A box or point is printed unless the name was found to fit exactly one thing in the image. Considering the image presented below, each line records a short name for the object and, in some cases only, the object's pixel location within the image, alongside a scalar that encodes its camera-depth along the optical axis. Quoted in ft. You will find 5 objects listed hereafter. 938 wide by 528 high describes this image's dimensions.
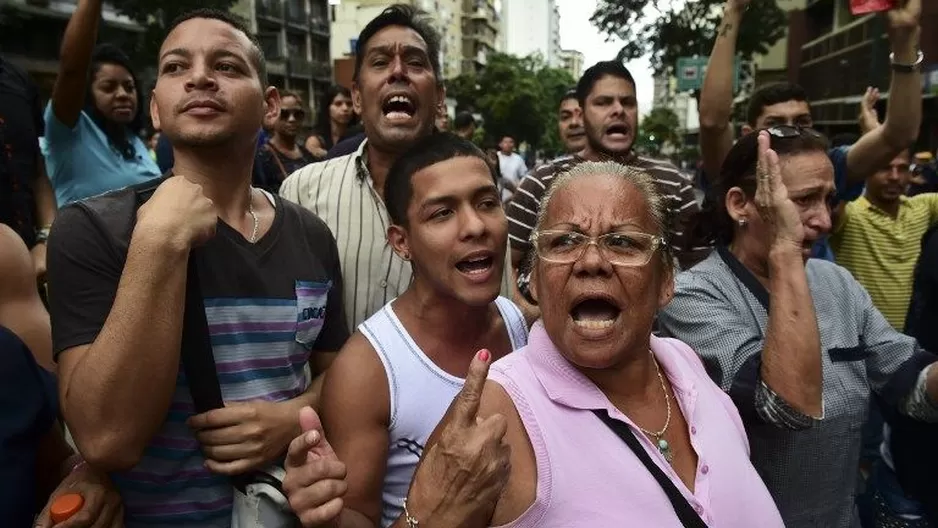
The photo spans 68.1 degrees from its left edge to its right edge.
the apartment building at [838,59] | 70.28
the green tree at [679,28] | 70.73
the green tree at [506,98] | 173.22
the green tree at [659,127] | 199.30
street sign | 52.95
